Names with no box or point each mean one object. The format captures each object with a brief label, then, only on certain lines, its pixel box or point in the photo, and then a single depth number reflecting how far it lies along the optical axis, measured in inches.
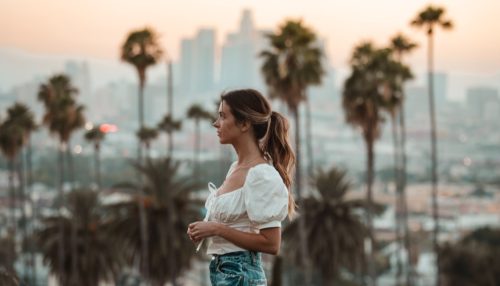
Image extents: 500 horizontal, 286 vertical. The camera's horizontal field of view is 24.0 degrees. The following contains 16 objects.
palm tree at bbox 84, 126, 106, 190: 3101.4
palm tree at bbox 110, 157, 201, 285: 1707.7
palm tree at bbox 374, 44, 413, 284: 1975.9
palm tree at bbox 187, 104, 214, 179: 3715.6
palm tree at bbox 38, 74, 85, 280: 2285.9
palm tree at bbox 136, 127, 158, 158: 3390.5
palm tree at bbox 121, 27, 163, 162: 2121.1
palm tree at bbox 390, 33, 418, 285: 2438.5
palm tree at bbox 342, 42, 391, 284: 1929.1
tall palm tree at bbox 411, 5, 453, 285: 2146.9
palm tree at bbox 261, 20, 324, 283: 1838.1
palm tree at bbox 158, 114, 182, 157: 3673.7
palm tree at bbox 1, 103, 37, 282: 2544.3
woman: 179.2
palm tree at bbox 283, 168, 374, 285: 1659.7
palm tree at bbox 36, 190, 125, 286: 2016.5
